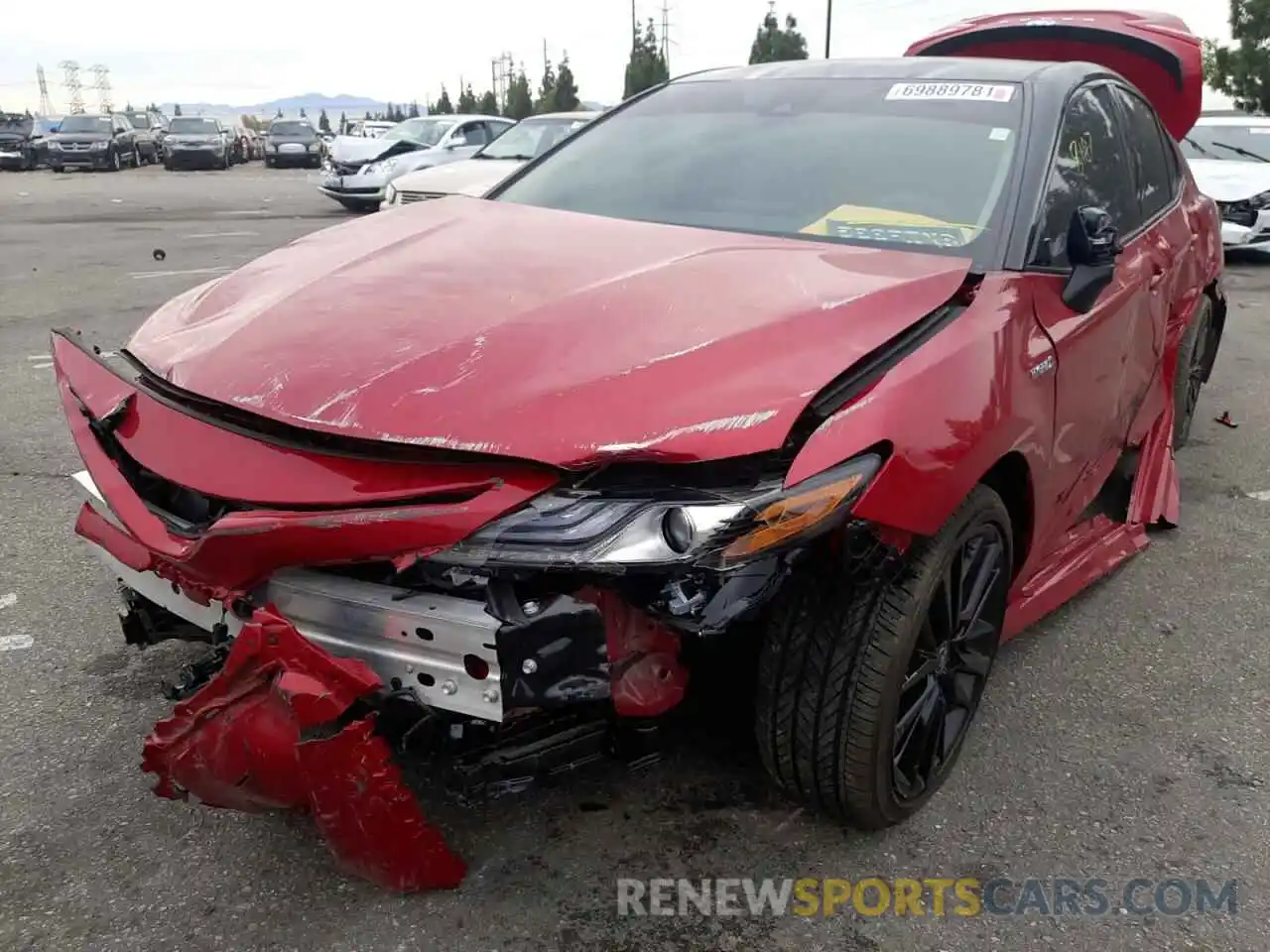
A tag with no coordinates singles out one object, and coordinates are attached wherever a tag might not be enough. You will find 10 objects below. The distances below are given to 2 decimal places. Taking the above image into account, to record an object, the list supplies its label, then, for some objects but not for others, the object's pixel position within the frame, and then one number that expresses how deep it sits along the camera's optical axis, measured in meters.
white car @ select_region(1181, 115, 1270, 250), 10.60
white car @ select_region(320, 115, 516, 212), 15.29
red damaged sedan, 1.78
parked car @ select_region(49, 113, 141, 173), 27.33
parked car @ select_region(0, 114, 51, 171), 29.69
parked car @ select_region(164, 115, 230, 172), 29.06
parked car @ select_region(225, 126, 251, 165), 34.78
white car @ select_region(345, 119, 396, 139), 35.19
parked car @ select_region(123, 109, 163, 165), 31.73
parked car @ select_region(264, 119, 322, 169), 31.61
